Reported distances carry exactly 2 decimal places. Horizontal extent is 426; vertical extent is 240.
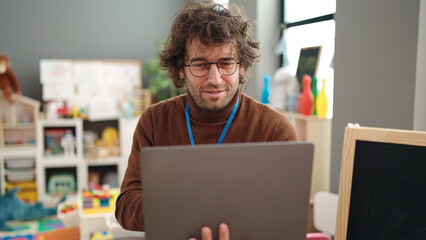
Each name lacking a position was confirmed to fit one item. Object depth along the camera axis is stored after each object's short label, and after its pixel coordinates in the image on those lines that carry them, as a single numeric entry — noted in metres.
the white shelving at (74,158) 4.10
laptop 0.73
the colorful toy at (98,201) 2.68
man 1.19
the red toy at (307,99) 2.62
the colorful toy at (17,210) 3.65
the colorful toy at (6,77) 3.98
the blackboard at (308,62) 2.87
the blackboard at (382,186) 0.88
